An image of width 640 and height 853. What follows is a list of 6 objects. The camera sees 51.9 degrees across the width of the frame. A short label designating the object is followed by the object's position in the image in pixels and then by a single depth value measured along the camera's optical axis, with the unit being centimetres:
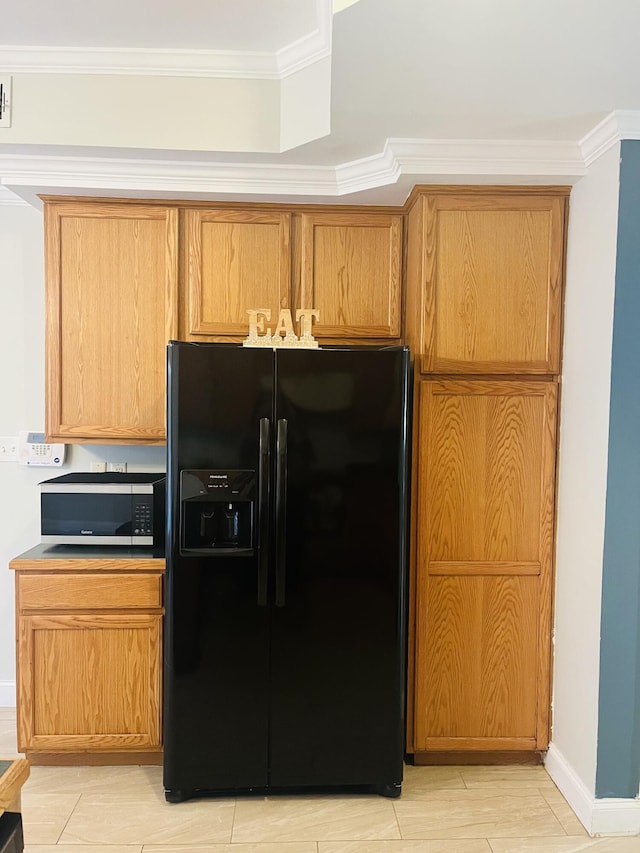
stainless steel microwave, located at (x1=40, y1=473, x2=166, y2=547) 266
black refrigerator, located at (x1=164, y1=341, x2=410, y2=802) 233
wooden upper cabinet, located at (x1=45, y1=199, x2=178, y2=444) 275
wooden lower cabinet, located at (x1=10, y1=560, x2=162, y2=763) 253
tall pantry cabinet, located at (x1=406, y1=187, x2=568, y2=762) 258
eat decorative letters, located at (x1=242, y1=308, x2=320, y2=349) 255
